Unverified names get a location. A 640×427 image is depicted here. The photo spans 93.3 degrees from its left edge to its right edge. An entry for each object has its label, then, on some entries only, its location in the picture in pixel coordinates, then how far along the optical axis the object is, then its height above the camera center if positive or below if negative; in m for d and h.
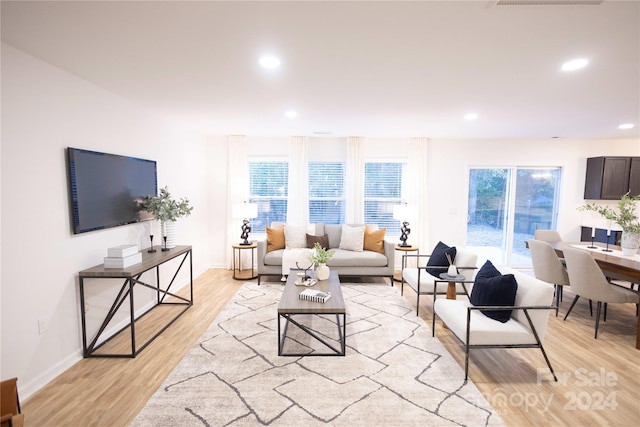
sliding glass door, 5.84 -0.28
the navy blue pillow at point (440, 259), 3.86 -0.87
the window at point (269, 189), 5.84 +0.03
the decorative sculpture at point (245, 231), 5.22 -0.71
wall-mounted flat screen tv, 2.64 +0.00
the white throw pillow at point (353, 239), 5.08 -0.80
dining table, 3.09 -0.74
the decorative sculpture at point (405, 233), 5.27 -0.72
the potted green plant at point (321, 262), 3.50 -0.84
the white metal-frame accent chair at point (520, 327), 2.41 -1.09
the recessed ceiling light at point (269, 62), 2.26 +0.98
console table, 2.68 -0.94
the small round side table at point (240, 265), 5.05 -1.35
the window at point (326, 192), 5.83 -0.02
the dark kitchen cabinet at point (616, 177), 5.39 +0.33
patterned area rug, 2.03 -1.51
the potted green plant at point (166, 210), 3.63 -0.27
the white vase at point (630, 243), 3.57 -0.57
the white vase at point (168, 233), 3.80 -0.56
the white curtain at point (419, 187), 5.64 +0.09
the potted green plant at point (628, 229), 3.57 -0.40
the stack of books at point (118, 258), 2.81 -0.65
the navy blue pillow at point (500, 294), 2.54 -0.85
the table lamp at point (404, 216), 5.21 -0.41
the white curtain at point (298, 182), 5.61 +0.16
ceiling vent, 1.54 +0.98
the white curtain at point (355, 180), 5.62 +0.22
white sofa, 4.82 -1.15
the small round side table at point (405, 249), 5.05 -0.95
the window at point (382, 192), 5.84 +0.00
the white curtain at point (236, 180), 5.61 +0.18
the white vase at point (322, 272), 3.50 -0.94
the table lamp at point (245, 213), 5.16 -0.40
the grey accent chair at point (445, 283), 3.63 -1.06
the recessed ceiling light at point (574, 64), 2.25 +1.00
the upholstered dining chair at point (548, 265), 3.75 -0.90
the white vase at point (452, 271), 3.34 -0.86
